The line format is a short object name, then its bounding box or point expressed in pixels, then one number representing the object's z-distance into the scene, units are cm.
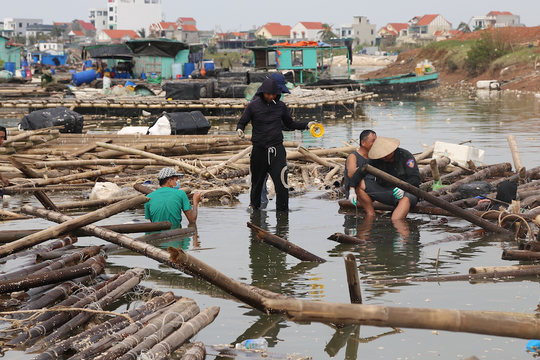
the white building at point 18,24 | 19325
